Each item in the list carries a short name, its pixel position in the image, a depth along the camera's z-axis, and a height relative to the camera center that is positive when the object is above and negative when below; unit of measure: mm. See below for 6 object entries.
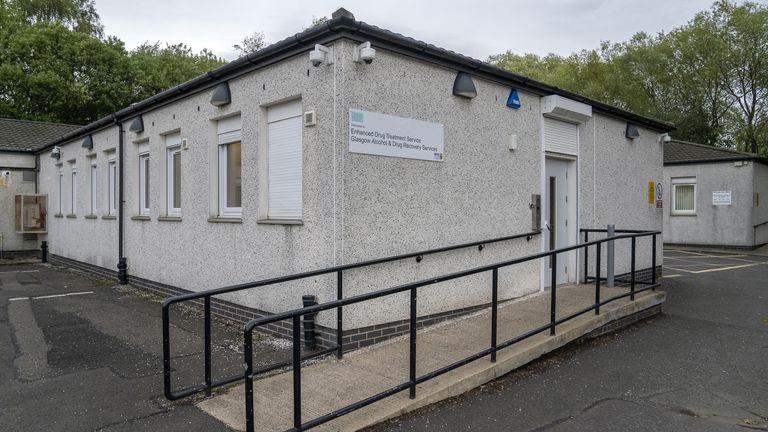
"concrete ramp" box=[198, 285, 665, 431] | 3902 -1448
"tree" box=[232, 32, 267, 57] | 35656 +11185
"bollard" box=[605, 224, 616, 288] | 7877 -807
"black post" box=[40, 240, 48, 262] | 15547 -1312
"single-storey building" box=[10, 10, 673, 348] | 5426 +472
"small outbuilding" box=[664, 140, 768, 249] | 18219 +420
